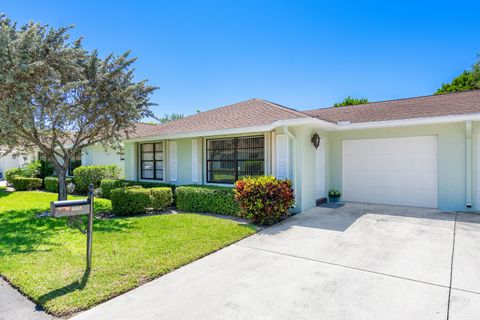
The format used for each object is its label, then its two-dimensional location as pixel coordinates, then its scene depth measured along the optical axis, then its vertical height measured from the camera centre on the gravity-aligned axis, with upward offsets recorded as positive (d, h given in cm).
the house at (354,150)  797 +25
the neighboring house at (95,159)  1694 +4
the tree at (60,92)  721 +205
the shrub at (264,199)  691 -107
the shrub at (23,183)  1625 -140
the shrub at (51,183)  1566 -140
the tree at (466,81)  2211 +640
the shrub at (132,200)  867 -134
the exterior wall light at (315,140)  880 +58
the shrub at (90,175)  1483 -87
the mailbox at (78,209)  359 -69
